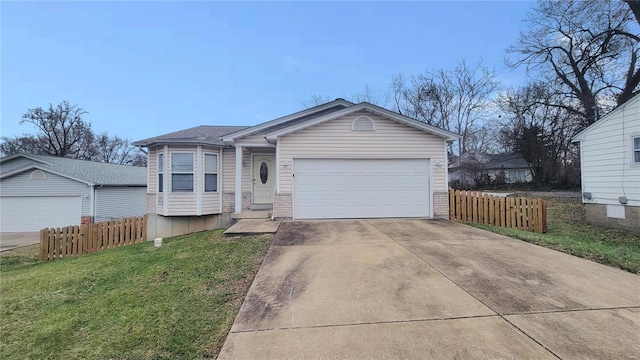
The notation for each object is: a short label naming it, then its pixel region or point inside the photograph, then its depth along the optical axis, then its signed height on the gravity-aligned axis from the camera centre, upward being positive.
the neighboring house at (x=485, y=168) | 25.45 +1.84
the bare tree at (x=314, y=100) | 28.95 +9.00
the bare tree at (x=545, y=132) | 22.03 +4.34
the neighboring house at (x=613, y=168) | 9.00 +0.61
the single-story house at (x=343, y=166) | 9.84 +0.80
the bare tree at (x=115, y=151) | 36.72 +5.37
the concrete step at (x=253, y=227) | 7.75 -1.12
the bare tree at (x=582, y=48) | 18.33 +9.86
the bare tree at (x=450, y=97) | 26.83 +8.72
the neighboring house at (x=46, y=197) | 15.75 -0.32
